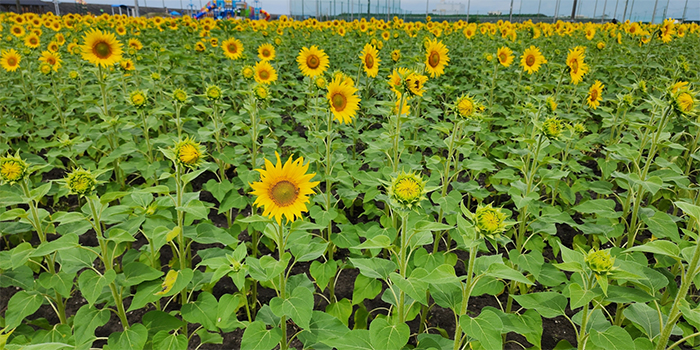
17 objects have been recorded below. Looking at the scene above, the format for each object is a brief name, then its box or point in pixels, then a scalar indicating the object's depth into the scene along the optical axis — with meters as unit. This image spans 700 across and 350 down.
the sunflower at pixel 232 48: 5.43
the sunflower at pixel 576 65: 4.08
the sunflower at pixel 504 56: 4.77
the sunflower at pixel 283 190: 1.75
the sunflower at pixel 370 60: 3.96
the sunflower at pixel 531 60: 4.79
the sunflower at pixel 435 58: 3.76
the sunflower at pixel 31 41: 5.73
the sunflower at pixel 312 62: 4.09
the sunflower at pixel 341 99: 2.90
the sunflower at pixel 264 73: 4.22
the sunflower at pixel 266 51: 5.27
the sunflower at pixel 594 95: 4.06
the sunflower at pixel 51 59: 4.75
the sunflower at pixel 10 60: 4.87
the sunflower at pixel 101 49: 3.86
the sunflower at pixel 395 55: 4.57
